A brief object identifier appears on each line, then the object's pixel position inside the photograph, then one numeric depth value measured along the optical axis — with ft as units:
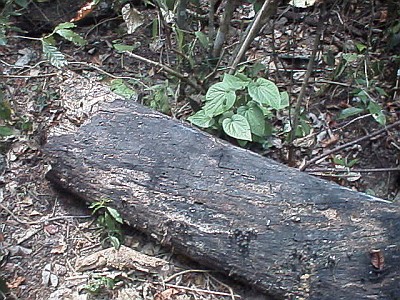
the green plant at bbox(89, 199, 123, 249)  6.39
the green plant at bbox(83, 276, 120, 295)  5.97
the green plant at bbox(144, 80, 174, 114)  7.86
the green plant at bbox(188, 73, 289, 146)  6.75
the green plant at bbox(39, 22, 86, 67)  6.70
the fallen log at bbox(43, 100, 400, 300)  5.57
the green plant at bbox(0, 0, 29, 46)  7.32
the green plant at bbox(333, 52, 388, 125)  7.56
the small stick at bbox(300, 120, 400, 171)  6.90
